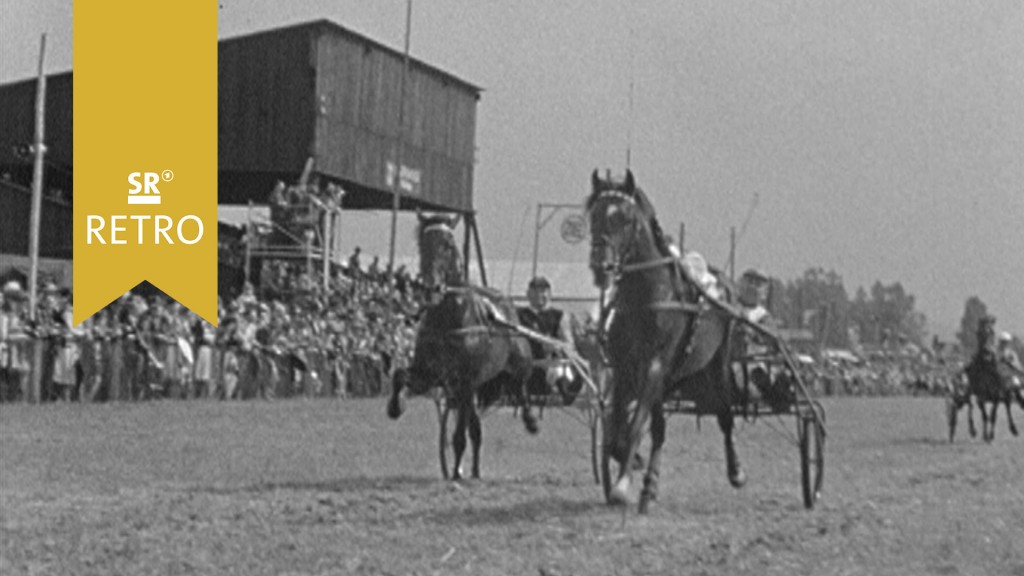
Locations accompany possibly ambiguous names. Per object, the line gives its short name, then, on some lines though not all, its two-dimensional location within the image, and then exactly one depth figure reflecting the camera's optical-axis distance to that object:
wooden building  51.34
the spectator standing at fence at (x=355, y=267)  48.74
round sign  46.37
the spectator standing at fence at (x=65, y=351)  27.92
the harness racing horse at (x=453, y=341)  16.86
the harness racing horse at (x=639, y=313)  13.77
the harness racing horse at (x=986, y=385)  29.39
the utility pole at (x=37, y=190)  32.34
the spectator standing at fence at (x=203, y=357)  31.78
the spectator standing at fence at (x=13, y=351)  26.91
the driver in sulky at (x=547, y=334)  18.23
